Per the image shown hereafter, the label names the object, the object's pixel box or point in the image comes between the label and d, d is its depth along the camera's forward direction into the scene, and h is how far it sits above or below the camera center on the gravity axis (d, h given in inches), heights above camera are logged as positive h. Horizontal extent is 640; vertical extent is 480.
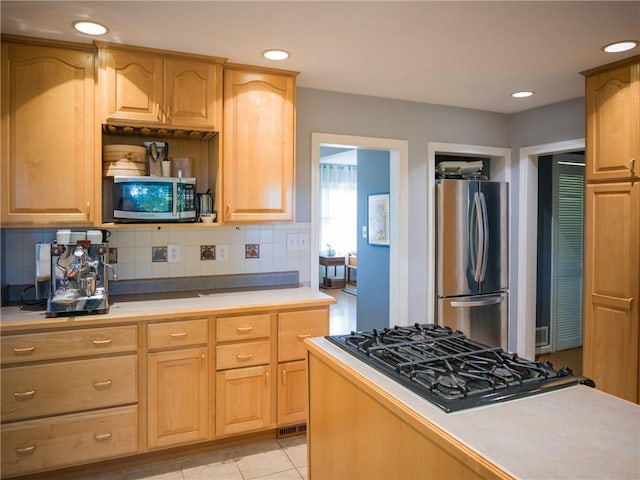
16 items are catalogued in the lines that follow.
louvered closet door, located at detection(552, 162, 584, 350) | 194.9 -9.2
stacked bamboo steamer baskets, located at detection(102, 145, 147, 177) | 110.8 +17.0
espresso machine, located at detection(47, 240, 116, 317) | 97.4 -11.1
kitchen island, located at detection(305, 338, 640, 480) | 42.4 -20.6
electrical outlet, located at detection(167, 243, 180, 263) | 125.8 -5.8
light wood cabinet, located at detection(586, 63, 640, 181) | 113.3 +27.5
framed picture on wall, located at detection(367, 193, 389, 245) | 185.3 +5.3
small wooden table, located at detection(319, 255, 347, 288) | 356.2 -27.5
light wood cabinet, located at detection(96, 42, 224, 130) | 104.3 +33.5
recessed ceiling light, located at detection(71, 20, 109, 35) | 92.0 +41.0
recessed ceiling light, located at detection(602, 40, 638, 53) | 102.4 +41.9
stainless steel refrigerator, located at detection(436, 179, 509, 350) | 155.9 -8.4
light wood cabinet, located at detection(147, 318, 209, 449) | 102.9 -34.3
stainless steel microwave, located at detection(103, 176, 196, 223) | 108.7 +7.7
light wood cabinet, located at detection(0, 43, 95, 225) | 99.2 +20.9
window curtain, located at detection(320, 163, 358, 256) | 371.2 +18.5
